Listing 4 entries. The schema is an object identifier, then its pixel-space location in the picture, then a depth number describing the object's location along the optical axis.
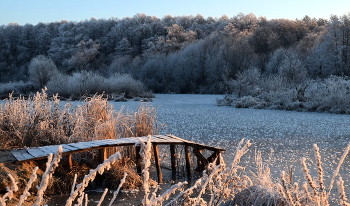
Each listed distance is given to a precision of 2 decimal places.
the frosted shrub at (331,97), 15.29
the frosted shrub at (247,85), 20.98
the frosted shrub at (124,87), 25.59
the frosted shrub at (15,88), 25.31
